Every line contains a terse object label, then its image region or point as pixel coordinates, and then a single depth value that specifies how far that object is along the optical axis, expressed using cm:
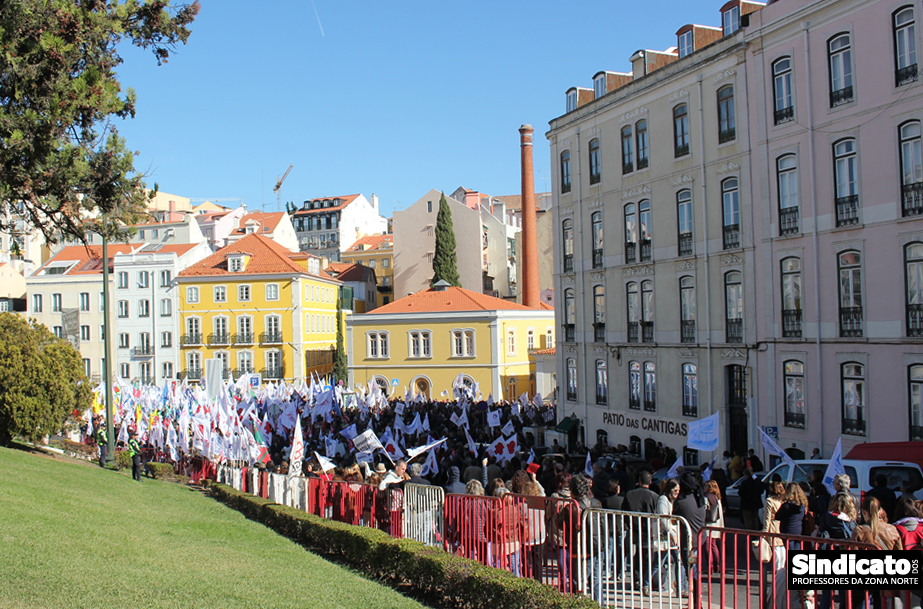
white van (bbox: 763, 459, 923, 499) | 1384
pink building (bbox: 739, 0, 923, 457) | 2006
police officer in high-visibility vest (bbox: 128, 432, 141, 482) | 2252
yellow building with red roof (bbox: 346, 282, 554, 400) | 5312
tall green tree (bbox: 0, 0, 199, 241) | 891
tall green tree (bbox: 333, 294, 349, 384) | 6506
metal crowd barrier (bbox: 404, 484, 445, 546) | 1127
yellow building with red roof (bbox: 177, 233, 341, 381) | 5941
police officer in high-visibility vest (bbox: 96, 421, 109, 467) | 2730
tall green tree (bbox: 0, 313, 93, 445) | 2764
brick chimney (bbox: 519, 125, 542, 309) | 6022
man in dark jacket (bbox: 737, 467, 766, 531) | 1247
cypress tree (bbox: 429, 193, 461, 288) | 6912
